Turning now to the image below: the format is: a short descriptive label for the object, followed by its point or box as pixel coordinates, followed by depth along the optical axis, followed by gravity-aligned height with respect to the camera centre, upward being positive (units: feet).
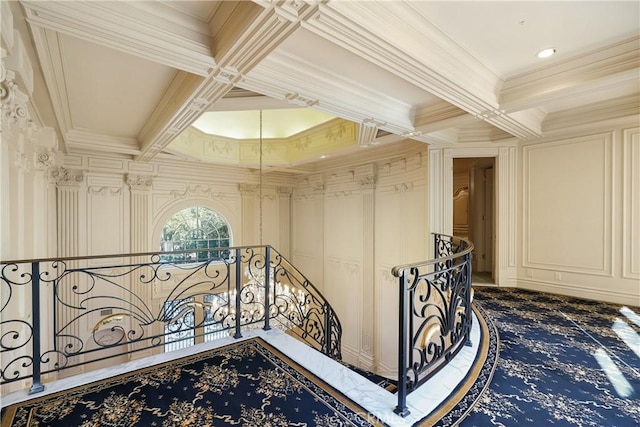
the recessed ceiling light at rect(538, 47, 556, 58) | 8.67 +4.91
